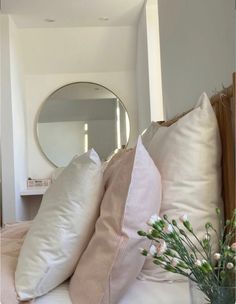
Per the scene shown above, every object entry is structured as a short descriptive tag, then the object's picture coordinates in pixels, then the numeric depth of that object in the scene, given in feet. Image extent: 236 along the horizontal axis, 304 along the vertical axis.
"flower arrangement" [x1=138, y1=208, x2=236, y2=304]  2.46
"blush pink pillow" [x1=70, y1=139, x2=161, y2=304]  3.35
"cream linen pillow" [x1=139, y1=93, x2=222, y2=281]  3.79
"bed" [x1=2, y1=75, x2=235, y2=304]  3.43
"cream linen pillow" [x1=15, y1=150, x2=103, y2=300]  3.54
